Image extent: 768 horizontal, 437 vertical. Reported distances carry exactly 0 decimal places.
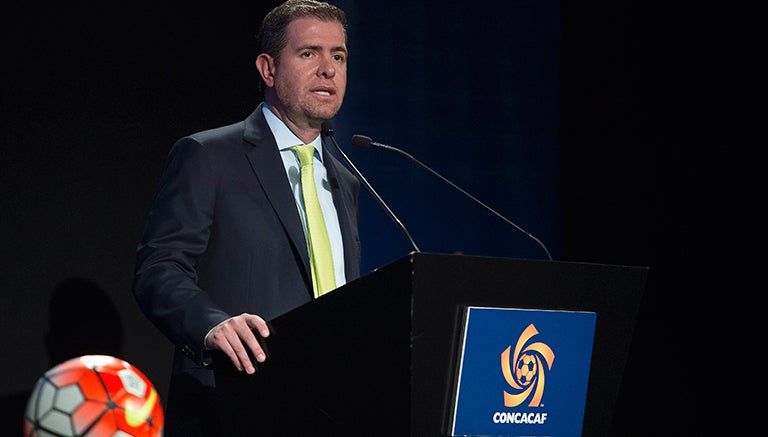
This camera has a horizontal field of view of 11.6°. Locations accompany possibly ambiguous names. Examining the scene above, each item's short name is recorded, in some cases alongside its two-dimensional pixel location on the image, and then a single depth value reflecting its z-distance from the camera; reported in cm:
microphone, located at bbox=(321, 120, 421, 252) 648
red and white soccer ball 626
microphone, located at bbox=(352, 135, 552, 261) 649
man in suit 626
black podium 585
